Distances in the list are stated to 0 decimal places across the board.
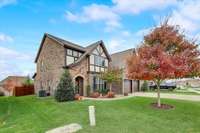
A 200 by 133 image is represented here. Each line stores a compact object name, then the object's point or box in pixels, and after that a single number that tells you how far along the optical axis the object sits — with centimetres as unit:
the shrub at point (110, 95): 1456
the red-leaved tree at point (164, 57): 831
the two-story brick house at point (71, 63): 1481
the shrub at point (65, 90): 1255
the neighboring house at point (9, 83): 2703
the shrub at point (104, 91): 1627
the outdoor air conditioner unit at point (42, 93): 1615
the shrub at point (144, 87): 2218
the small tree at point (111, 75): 1554
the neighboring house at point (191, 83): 3658
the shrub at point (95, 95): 1485
